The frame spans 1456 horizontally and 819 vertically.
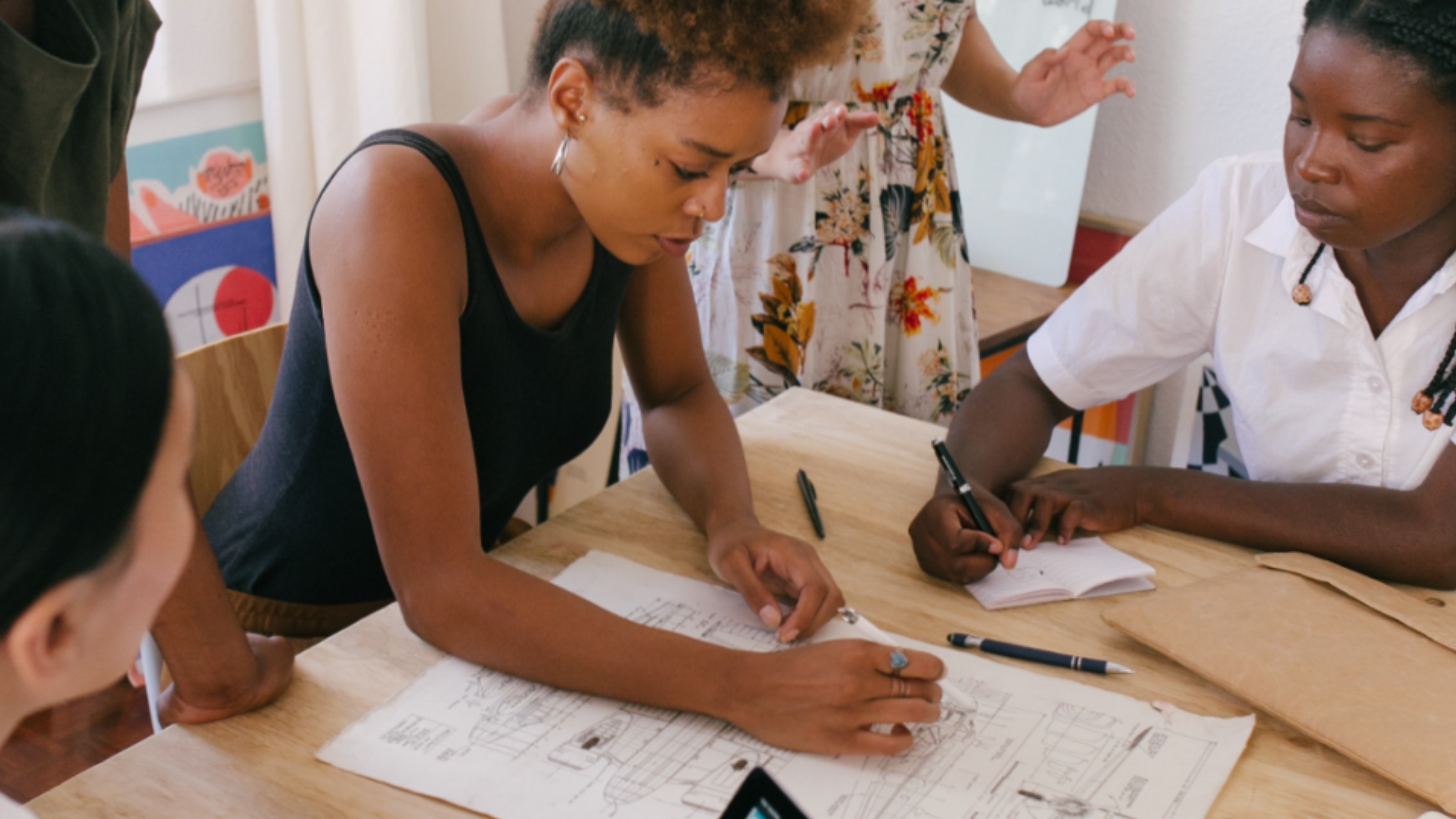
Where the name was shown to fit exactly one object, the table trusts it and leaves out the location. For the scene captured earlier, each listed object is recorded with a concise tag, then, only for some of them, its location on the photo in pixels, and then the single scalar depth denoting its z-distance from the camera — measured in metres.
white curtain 2.08
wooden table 0.85
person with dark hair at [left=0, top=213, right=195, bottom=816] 0.46
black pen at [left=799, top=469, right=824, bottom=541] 1.26
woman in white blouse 1.18
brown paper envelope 0.92
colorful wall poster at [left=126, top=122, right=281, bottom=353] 2.05
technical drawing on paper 0.86
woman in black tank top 0.97
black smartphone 0.71
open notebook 1.15
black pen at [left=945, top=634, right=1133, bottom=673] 1.03
